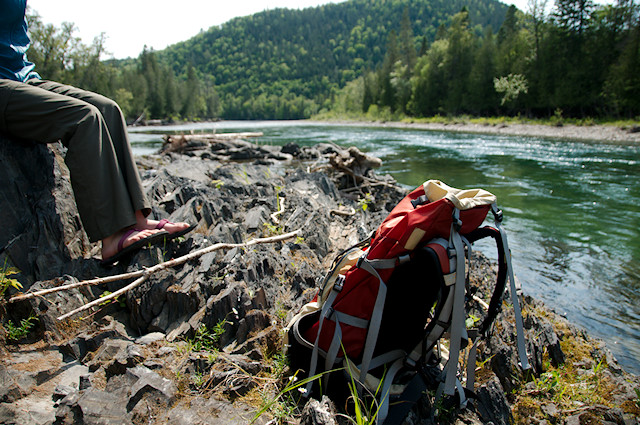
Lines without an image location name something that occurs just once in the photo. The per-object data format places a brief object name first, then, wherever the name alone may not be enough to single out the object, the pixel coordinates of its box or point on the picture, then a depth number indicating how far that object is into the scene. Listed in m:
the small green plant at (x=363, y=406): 1.67
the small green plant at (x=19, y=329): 2.24
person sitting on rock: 2.75
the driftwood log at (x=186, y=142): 18.91
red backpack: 1.84
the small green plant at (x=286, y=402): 1.85
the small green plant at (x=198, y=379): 2.03
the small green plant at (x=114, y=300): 2.67
